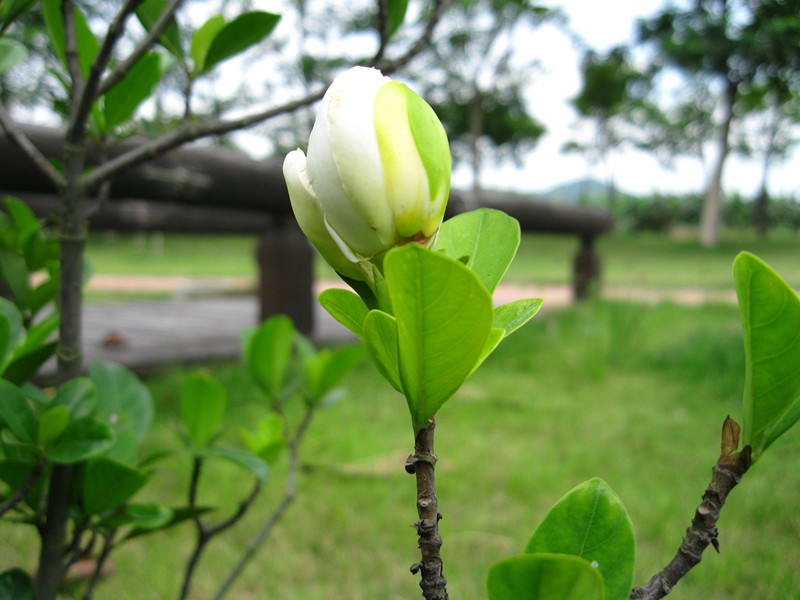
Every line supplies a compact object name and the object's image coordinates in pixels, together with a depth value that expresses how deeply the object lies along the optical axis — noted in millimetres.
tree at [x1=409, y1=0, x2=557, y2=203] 12258
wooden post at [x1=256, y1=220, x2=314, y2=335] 2268
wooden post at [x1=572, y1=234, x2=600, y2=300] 4793
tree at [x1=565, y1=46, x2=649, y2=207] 16766
